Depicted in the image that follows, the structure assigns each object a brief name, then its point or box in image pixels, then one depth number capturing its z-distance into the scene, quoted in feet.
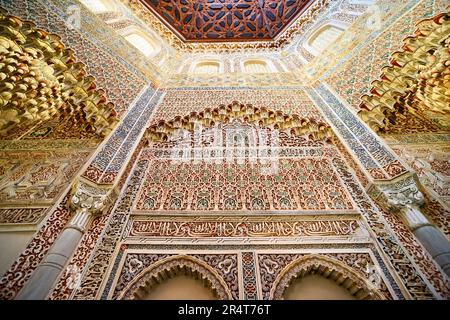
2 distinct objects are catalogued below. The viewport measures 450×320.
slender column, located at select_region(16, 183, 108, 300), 6.67
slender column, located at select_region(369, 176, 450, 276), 7.67
